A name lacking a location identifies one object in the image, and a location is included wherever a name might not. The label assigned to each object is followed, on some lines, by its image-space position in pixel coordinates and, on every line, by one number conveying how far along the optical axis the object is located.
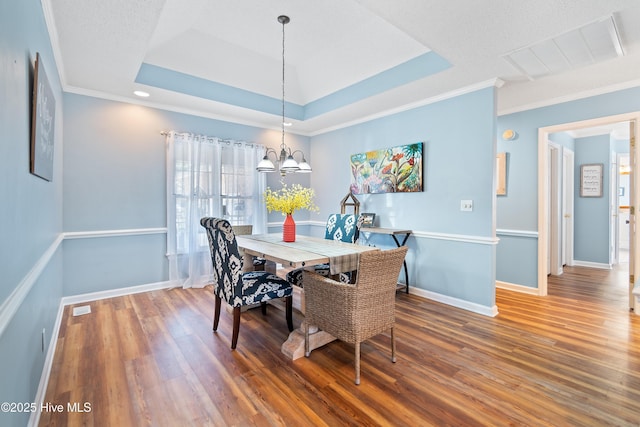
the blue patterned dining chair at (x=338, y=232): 2.96
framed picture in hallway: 5.29
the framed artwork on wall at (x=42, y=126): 1.57
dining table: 2.25
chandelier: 2.94
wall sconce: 4.03
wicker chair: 1.93
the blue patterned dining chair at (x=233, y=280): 2.33
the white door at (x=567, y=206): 5.15
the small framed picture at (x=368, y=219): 4.26
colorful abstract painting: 3.79
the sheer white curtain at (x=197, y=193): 3.98
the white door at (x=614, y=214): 5.27
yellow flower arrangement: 2.98
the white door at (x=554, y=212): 4.67
